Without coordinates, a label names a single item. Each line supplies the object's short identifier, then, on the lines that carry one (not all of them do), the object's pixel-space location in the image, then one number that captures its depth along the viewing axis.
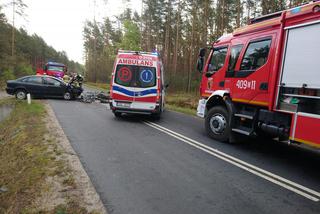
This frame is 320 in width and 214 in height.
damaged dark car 15.83
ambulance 10.18
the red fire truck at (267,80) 4.83
